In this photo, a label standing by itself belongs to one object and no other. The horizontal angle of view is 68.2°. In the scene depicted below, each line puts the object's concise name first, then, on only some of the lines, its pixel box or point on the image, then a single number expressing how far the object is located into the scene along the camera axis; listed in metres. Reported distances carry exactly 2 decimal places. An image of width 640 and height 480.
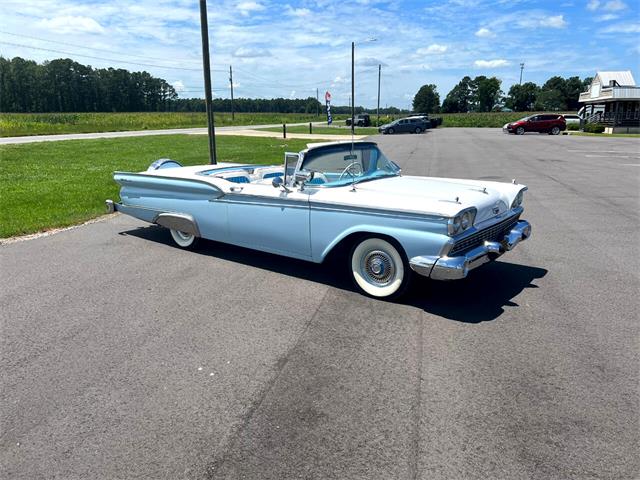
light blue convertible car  3.92
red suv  35.66
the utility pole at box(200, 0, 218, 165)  9.97
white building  36.59
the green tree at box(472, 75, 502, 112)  104.94
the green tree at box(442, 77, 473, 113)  108.88
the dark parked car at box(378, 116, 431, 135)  39.53
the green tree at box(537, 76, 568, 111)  95.88
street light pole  19.33
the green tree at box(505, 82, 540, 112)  109.12
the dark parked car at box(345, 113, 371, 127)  50.59
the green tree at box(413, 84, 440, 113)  110.38
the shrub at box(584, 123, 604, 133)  36.91
